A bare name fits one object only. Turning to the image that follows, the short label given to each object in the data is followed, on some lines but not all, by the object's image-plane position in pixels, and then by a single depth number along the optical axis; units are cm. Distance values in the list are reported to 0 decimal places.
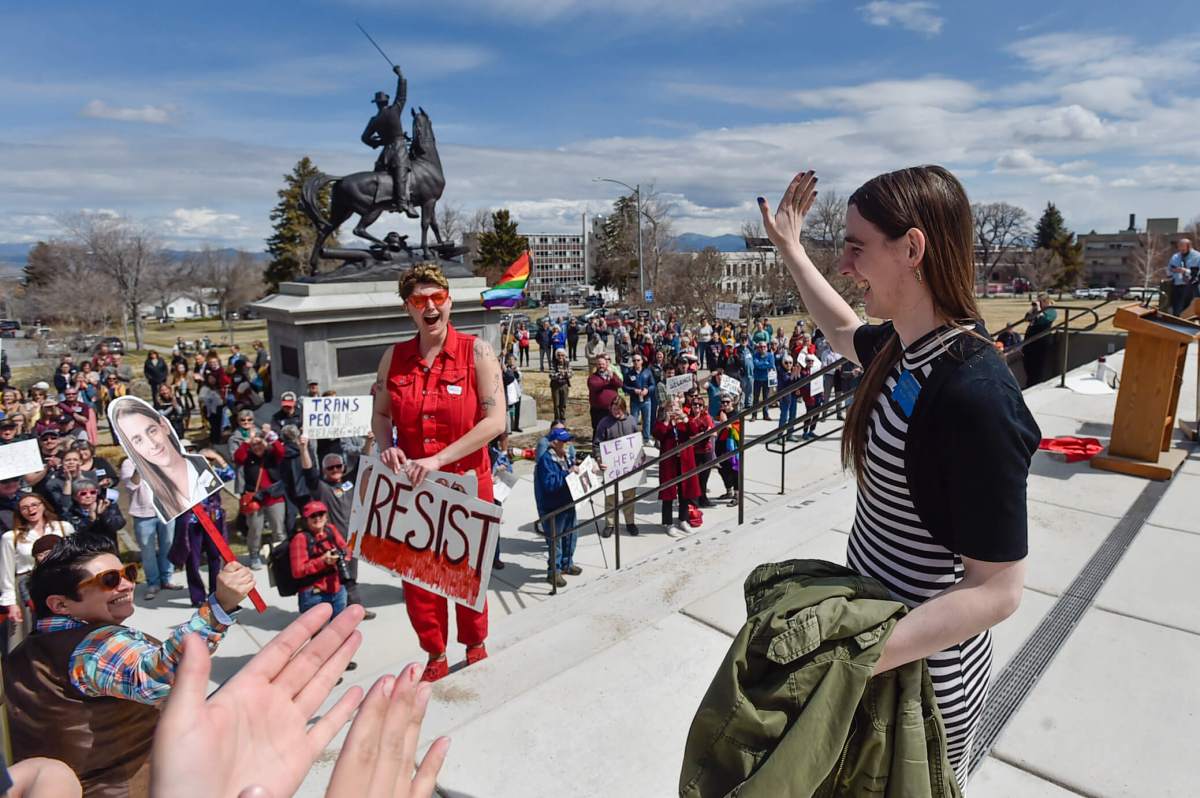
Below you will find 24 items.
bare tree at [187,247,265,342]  6406
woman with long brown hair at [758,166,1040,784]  129
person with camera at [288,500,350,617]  588
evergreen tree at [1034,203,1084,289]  7212
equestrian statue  1334
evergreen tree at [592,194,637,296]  6562
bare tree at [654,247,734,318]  3456
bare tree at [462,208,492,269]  6788
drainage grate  301
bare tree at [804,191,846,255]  4566
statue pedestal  1230
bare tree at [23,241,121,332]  3675
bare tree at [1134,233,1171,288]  6744
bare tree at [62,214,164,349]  4425
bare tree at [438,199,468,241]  6949
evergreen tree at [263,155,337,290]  5488
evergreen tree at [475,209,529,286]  6444
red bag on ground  638
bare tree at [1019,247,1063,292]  7006
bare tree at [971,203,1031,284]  8156
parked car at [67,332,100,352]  2617
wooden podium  595
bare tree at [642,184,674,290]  4703
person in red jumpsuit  370
